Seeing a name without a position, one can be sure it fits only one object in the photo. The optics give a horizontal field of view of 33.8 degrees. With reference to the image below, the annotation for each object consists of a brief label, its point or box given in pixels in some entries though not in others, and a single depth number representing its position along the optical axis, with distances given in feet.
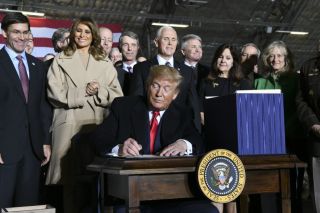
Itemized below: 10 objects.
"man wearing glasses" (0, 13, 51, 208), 10.75
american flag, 21.68
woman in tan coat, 11.41
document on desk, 8.01
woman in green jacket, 13.23
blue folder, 8.55
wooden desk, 7.63
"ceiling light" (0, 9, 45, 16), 29.30
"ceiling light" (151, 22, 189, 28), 33.92
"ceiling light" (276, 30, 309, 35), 37.37
